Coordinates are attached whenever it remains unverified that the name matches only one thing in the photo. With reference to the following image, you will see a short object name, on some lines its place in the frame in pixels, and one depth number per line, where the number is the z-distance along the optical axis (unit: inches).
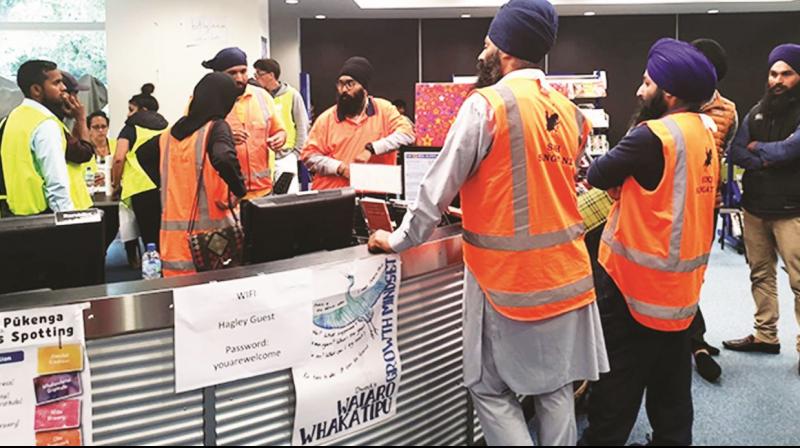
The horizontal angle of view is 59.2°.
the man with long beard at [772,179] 138.1
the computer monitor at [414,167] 124.5
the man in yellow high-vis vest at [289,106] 217.3
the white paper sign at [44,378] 59.0
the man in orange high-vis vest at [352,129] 142.0
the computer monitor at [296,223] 79.2
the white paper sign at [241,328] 63.6
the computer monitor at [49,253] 62.9
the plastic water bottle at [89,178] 219.3
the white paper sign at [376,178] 100.5
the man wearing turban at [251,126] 144.4
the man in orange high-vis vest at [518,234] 68.9
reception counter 61.2
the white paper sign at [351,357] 71.6
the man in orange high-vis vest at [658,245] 85.3
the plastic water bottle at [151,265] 119.6
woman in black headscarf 113.1
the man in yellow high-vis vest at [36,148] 133.3
